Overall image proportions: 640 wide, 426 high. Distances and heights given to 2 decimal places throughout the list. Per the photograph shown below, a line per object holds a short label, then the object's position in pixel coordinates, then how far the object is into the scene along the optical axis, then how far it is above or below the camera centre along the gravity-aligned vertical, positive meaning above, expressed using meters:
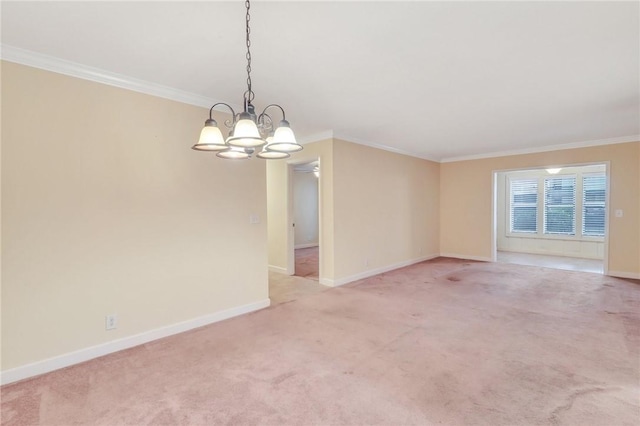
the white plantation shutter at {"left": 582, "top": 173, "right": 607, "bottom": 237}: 7.33 +0.01
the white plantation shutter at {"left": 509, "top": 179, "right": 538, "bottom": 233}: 8.38 +0.00
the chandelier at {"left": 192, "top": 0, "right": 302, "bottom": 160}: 1.70 +0.40
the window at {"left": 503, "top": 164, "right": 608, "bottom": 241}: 7.44 +0.03
